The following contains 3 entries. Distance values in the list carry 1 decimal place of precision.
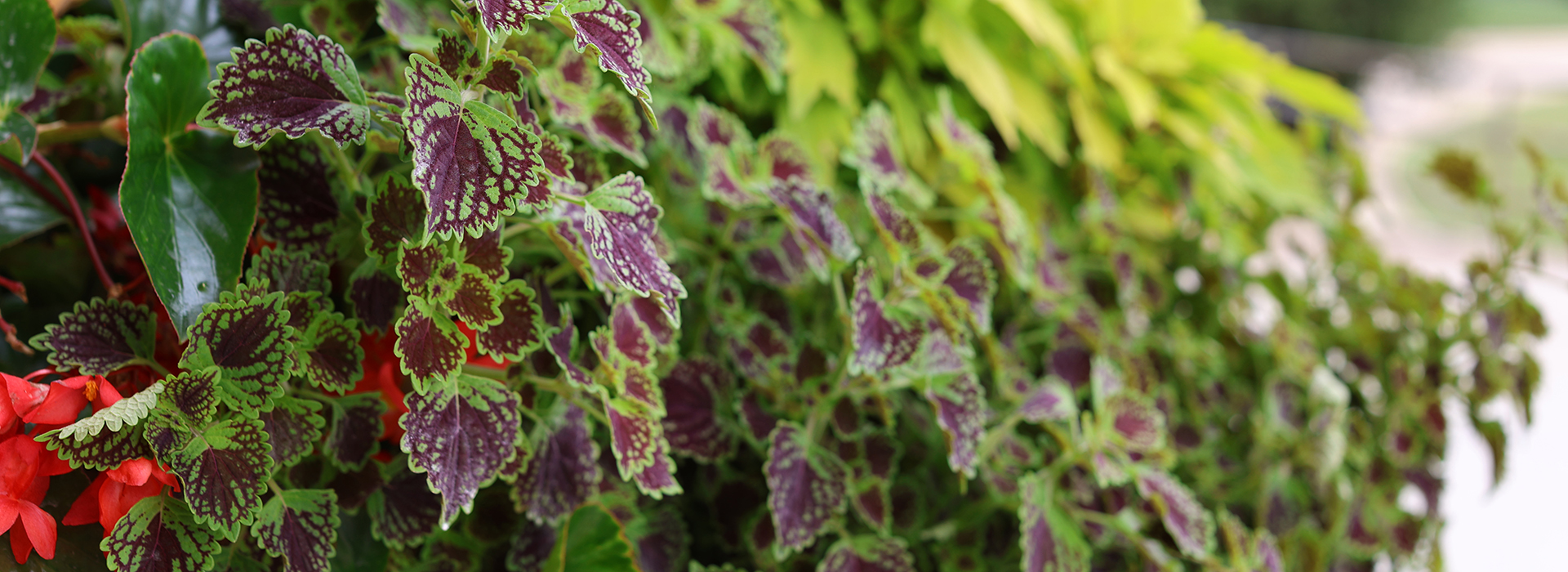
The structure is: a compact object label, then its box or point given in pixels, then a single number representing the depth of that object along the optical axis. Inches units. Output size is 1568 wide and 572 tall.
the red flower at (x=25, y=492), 12.0
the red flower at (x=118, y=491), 12.3
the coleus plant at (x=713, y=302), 13.0
